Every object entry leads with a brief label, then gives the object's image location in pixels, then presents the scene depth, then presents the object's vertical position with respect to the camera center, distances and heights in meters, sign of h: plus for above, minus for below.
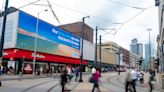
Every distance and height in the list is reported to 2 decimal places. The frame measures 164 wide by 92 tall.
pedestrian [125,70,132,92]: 6.83 -1.52
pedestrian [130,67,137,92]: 6.95 -1.25
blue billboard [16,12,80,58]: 22.01 +3.48
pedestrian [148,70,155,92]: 8.13 -1.70
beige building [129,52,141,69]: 75.59 -1.73
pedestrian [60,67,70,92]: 6.92 -1.41
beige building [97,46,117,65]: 48.16 -1.27
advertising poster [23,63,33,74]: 22.38 -2.74
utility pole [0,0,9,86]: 9.25 +2.07
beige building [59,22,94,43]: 43.87 +9.51
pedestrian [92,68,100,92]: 6.82 -1.44
